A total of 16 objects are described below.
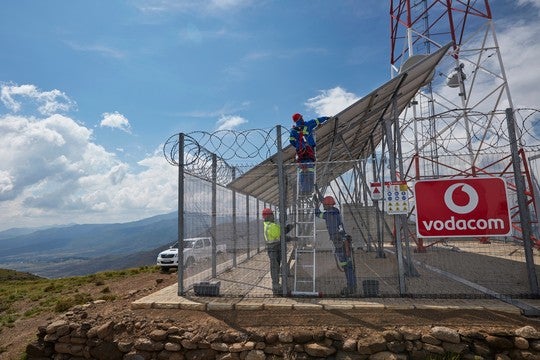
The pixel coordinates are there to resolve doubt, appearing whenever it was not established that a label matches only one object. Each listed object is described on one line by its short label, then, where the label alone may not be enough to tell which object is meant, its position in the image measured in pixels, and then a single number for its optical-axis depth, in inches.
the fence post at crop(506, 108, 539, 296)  255.0
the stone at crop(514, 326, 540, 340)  205.6
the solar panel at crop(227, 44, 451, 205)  327.6
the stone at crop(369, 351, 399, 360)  210.6
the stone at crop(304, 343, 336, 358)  218.8
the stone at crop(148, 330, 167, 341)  245.8
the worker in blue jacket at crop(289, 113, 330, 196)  331.9
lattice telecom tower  497.7
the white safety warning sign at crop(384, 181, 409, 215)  278.2
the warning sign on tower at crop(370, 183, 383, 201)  281.6
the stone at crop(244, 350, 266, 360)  225.0
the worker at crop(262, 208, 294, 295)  320.8
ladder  288.7
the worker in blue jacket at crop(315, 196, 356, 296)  286.2
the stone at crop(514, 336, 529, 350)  205.3
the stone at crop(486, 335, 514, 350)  208.7
